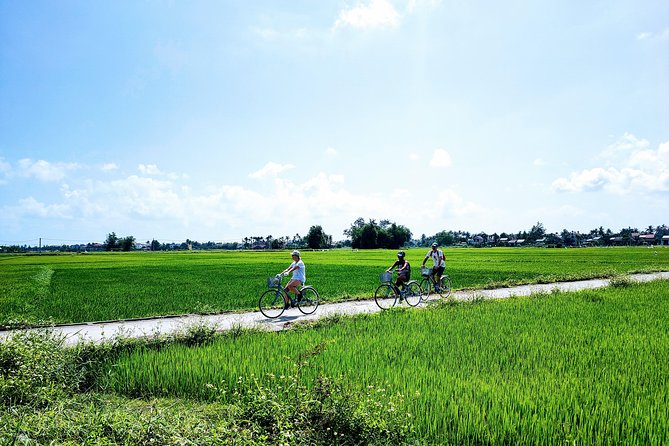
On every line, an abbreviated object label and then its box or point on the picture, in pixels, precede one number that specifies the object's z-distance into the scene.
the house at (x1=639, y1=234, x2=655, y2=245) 138.15
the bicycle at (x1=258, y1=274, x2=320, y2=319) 12.24
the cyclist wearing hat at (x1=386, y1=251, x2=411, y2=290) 13.89
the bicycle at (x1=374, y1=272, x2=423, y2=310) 13.62
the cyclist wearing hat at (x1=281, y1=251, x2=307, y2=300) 12.10
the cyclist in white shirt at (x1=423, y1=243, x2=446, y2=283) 15.57
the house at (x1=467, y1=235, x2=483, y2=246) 175.24
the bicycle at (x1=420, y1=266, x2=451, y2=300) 15.40
